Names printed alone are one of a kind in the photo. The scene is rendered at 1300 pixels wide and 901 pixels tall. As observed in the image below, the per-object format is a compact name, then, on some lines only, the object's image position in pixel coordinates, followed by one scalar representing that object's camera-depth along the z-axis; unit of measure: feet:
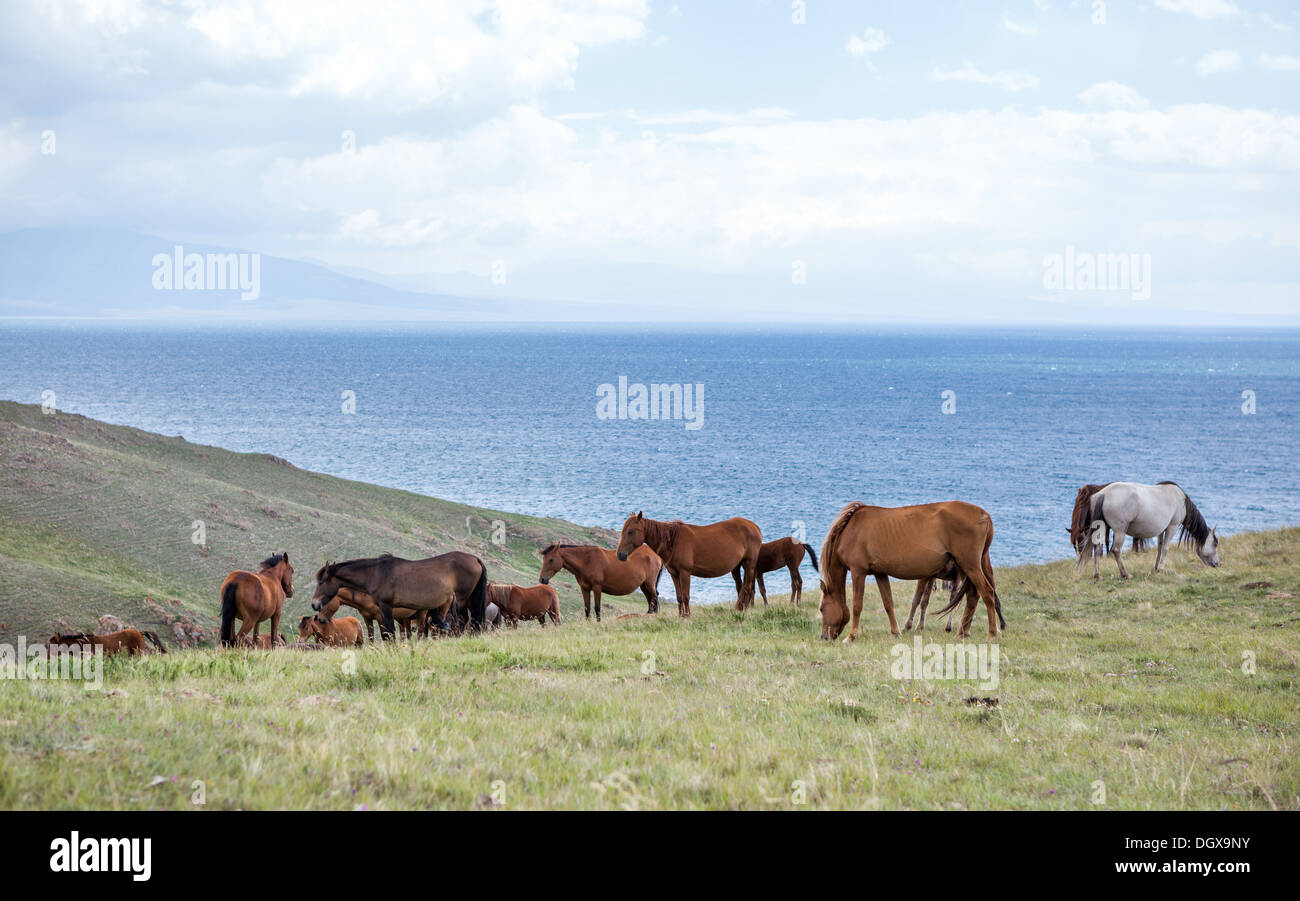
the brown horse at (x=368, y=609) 67.15
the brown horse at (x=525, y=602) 83.15
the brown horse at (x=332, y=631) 67.72
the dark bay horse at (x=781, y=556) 89.71
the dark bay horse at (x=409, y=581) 61.98
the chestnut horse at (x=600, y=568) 80.38
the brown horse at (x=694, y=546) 69.72
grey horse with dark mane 93.35
